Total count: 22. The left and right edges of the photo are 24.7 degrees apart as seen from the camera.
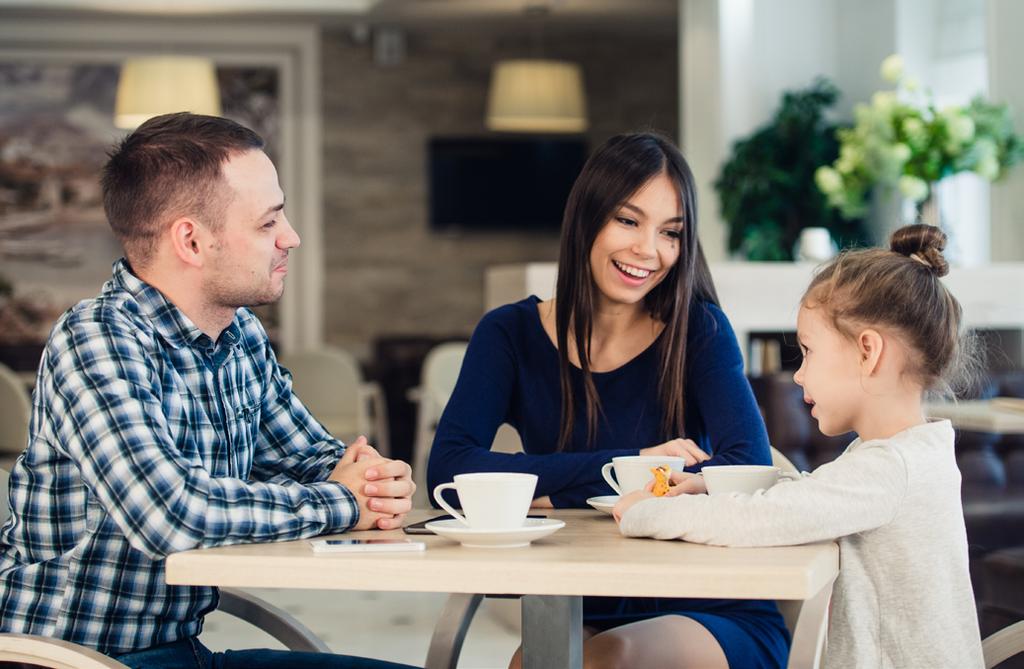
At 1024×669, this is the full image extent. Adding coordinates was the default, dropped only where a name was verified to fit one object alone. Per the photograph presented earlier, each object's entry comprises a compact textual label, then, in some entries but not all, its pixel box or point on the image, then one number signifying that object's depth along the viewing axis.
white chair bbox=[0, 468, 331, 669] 3.04
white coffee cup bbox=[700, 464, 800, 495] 2.78
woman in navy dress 3.30
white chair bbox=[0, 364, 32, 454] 6.41
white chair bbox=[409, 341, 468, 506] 9.15
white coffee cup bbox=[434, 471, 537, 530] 2.64
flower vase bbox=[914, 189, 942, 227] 6.95
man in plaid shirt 2.68
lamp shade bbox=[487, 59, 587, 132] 10.62
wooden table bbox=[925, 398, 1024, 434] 4.06
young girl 2.67
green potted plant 8.71
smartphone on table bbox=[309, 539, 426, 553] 2.58
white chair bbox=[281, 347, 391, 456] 10.41
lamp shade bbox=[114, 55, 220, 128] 9.02
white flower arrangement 7.03
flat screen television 12.67
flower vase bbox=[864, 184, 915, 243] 8.83
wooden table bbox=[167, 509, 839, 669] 2.47
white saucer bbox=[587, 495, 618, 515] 2.91
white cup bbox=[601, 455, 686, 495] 2.90
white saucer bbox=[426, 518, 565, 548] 2.61
